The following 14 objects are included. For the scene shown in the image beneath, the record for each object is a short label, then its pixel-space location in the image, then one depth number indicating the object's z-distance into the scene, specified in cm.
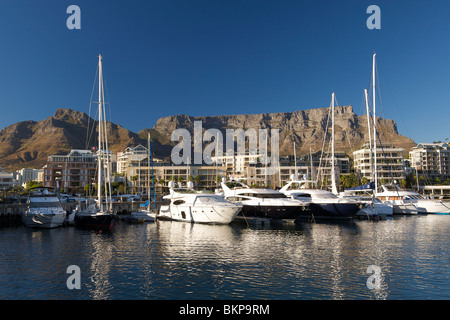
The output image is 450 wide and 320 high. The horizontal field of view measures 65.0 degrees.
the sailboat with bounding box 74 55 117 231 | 4369
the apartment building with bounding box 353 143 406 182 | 13412
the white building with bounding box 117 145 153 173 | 16862
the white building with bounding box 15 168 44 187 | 19185
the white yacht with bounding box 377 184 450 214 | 6806
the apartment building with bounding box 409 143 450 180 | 17312
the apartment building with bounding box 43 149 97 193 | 13388
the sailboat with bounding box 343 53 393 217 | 5975
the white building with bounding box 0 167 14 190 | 13549
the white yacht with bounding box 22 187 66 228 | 4519
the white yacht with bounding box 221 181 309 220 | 5094
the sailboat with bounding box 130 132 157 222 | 5631
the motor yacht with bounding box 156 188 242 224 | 4919
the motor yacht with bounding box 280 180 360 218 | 5526
